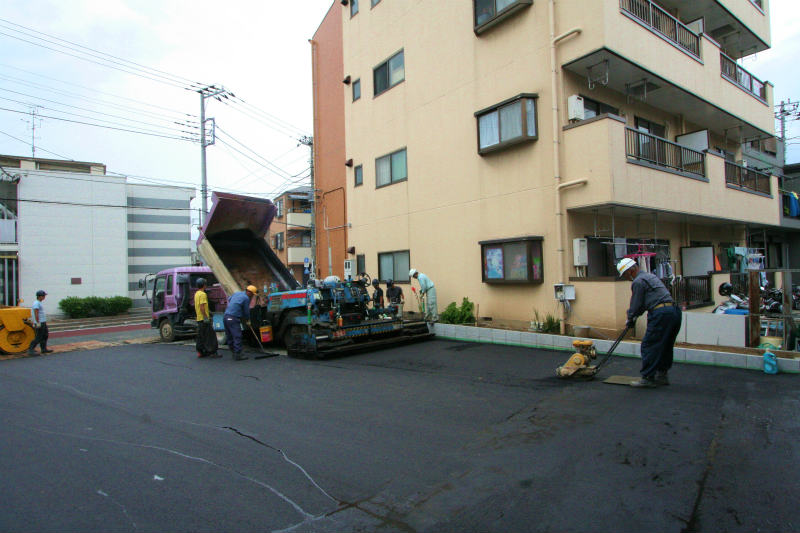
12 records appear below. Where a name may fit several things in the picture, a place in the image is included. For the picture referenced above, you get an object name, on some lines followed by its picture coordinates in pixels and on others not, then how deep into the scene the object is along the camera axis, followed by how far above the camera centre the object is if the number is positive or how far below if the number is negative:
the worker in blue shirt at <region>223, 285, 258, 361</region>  10.02 -0.75
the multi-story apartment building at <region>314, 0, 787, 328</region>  10.18 +3.46
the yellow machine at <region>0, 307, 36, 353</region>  11.91 -1.05
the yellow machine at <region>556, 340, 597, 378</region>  6.80 -1.33
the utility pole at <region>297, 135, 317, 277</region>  28.68 +9.14
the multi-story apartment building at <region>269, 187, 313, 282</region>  33.62 +4.06
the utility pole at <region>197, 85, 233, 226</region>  24.97 +10.15
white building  28.20 +3.84
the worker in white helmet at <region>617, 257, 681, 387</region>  6.11 -0.69
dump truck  9.97 -0.33
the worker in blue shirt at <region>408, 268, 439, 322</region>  12.52 -0.48
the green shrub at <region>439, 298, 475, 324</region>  12.02 -0.96
